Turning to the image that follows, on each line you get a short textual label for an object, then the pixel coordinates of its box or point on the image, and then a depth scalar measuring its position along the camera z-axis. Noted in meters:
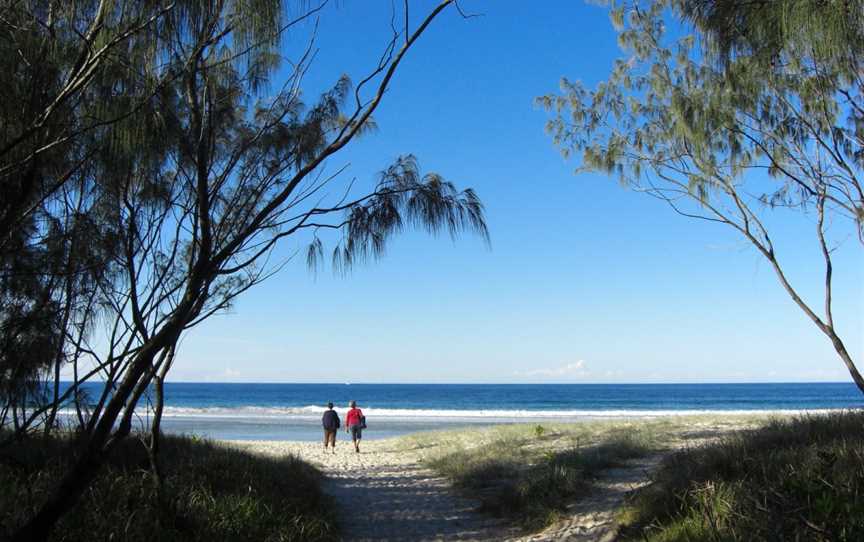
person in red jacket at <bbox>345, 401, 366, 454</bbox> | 19.65
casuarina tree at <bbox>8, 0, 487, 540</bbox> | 4.28
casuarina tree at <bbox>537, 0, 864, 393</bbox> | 6.35
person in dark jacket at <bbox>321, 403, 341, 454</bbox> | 20.19
